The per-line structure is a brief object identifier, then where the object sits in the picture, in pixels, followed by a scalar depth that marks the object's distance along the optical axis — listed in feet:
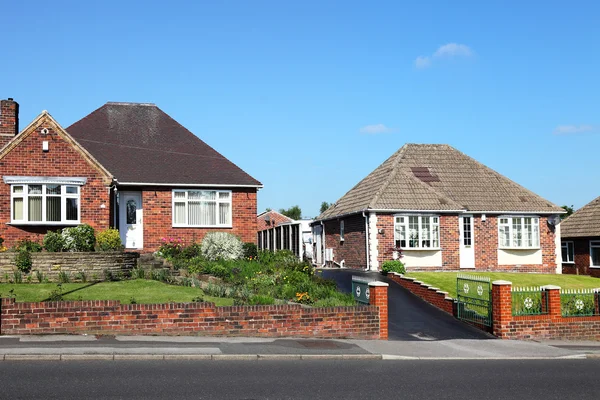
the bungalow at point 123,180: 88.02
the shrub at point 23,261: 71.87
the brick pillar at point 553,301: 66.23
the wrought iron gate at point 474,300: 66.79
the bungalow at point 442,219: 107.86
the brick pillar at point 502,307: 64.28
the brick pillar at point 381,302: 59.62
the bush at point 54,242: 80.48
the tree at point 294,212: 421.18
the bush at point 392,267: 96.12
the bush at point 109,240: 82.84
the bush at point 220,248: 88.99
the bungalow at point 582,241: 133.08
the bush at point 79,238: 81.25
